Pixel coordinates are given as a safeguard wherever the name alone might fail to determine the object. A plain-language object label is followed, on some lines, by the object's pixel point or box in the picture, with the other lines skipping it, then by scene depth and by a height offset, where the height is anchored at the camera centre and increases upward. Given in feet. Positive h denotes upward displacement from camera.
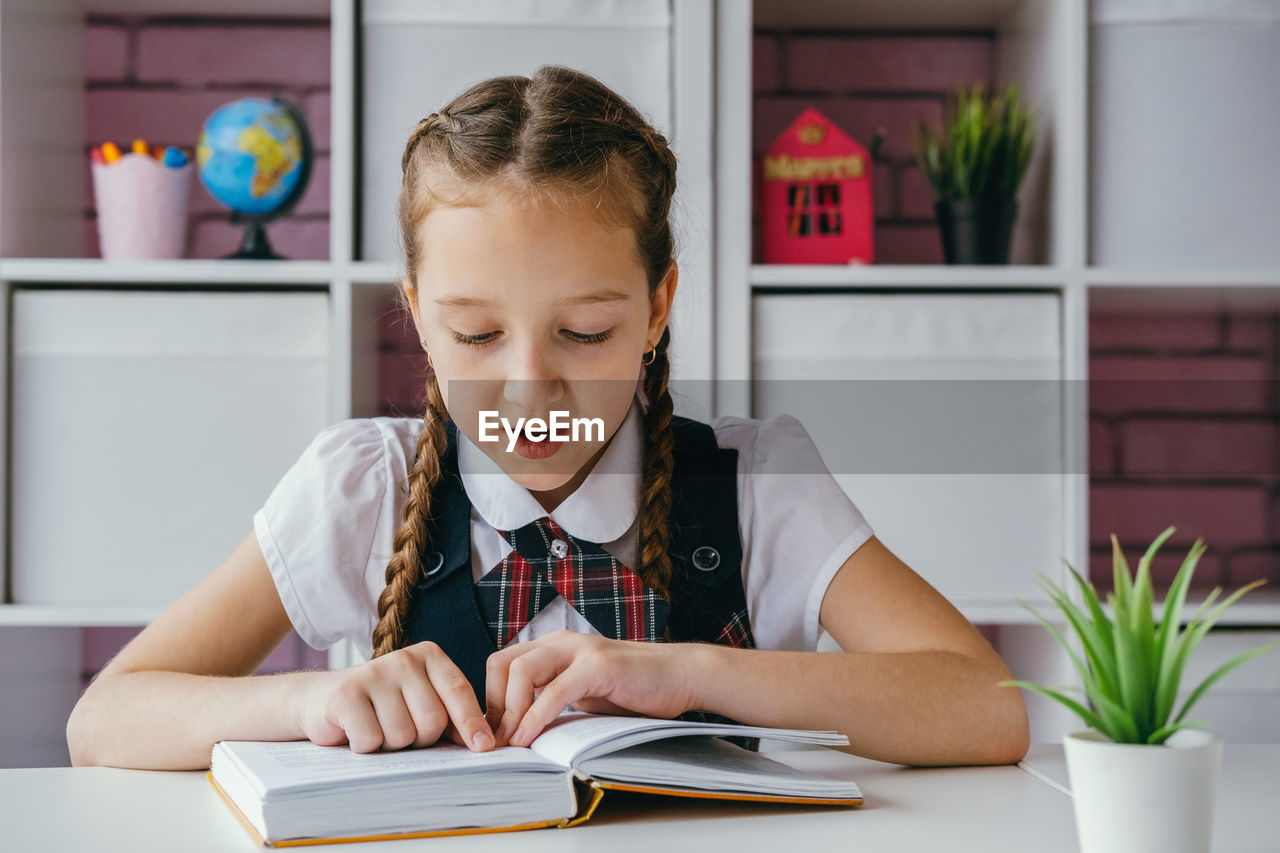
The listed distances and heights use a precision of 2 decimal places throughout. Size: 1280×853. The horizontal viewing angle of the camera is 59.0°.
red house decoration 5.19 +1.13
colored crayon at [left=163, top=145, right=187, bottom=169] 5.01 +1.24
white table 2.00 -0.73
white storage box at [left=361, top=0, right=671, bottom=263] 4.99 +1.71
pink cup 4.96 +1.02
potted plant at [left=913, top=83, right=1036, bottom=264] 5.06 +1.20
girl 2.61 -0.31
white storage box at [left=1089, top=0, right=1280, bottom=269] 5.07 +1.40
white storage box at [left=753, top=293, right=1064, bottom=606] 5.00 +0.12
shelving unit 4.86 +0.74
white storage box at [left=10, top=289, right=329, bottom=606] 4.84 +0.05
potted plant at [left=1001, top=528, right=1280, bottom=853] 1.65 -0.44
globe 4.91 +1.22
